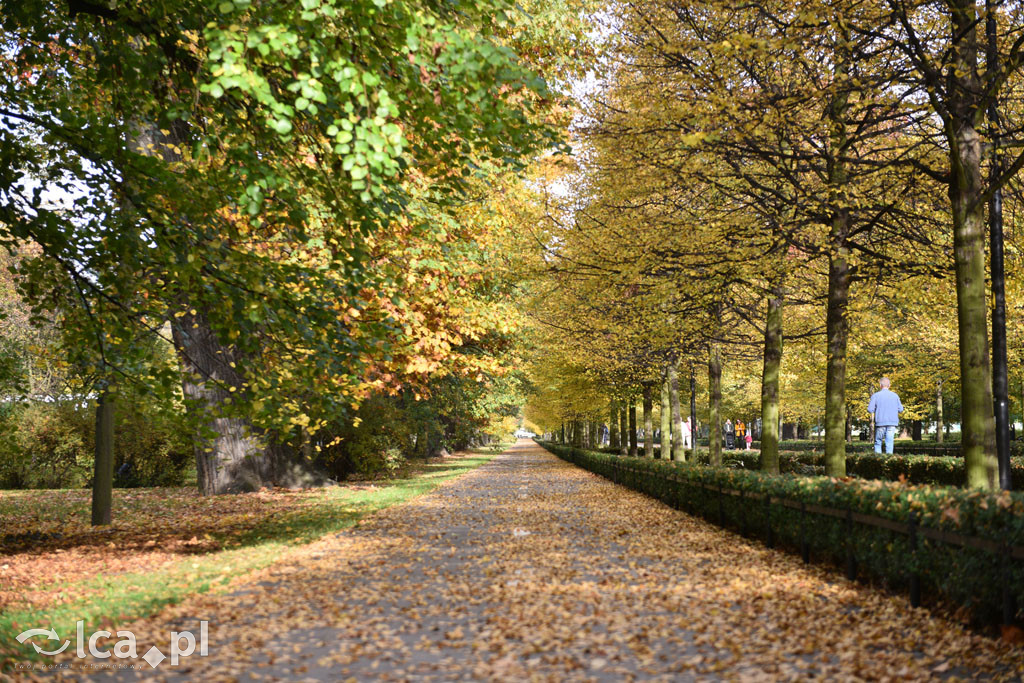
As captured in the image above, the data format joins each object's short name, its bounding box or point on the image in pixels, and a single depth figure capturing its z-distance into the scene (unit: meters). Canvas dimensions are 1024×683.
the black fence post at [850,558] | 8.07
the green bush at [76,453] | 22.75
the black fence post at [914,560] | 6.84
